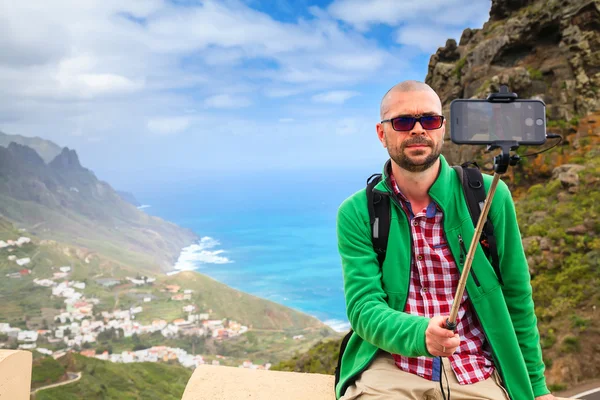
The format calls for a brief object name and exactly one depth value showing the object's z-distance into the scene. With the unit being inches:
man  84.0
